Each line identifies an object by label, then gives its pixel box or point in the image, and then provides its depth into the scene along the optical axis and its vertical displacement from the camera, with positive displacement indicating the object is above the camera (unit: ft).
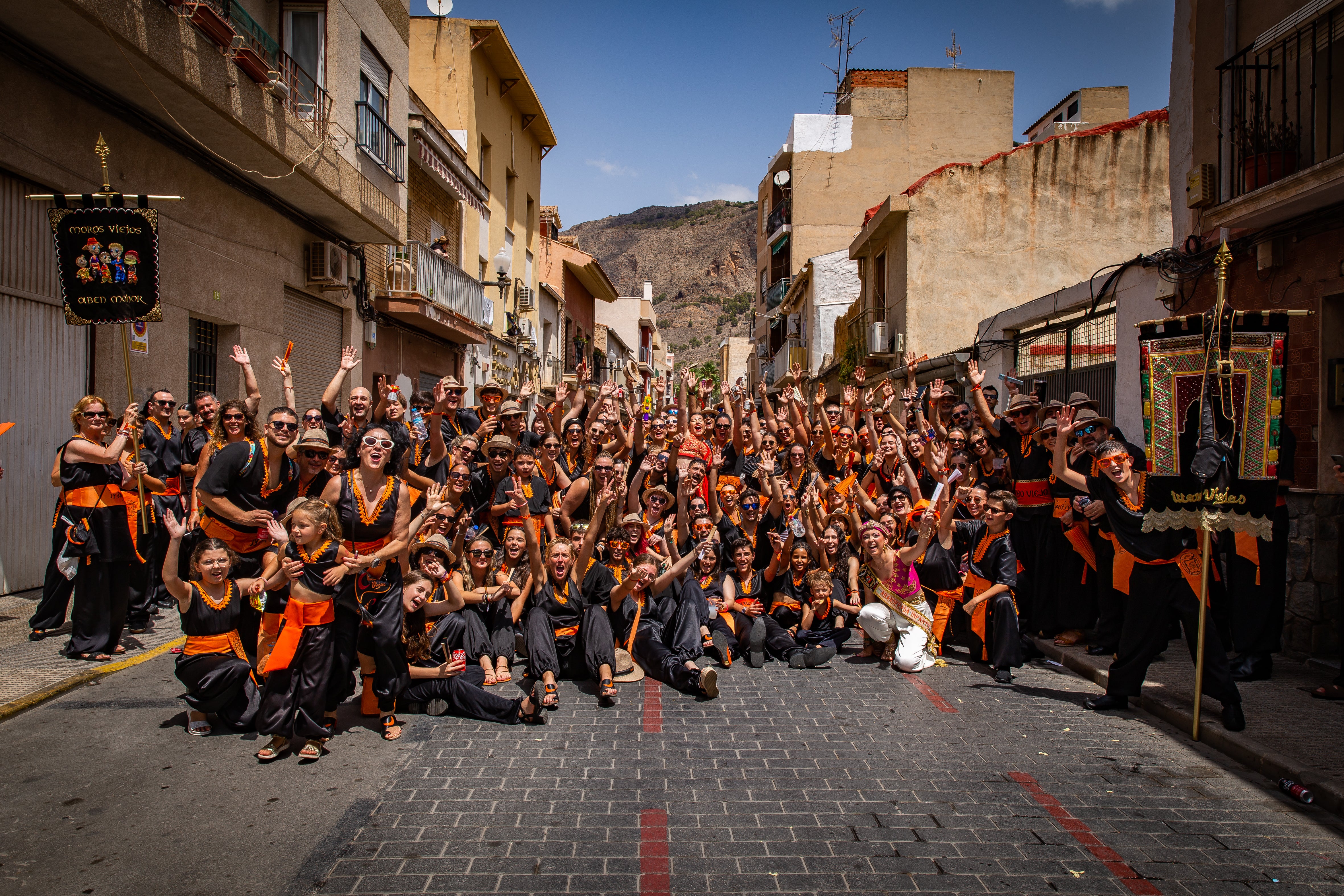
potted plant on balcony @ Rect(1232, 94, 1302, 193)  24.13 +8.97
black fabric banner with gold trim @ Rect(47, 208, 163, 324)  19.77 +4.14
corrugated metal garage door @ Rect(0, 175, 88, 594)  24.91 +1.74
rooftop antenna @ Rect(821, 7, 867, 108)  100.32 +45.34
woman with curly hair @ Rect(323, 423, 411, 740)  16.14 -2.79
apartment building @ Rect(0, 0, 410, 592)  24.93 +10.34
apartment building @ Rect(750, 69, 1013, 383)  88.79 +34.08
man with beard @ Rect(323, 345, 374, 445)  23.71 +0.99
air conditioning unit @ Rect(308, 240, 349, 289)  42.45 +8.88
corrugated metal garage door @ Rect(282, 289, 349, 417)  42.11 +5.07
